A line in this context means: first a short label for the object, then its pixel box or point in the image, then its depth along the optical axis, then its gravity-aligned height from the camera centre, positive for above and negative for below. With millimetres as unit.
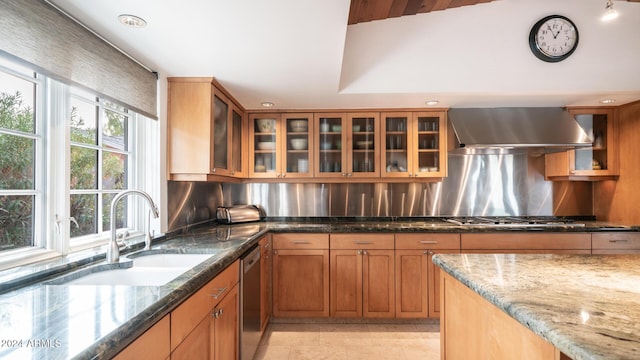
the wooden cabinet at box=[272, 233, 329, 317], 2904 -911
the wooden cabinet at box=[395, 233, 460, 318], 2881 -835
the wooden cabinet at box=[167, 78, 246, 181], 2381 +394
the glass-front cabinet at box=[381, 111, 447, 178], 3223 +376
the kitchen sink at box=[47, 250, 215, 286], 1430 -445
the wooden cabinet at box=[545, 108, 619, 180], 3164 +300
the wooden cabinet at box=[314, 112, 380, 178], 3252 +369
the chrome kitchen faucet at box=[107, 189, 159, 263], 1579 -298
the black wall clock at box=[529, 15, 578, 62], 2609 +1161
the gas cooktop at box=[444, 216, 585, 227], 2930 -385
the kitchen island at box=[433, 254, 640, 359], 796 -375
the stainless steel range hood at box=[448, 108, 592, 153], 2945 +489
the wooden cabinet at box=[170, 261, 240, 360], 1201 -622
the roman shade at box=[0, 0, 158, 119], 1229 +596
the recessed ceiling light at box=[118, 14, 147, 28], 1540 +781
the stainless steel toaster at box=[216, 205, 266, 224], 3148 -324
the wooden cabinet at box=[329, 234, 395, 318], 2891 -857
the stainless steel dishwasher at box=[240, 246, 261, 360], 2016 -829
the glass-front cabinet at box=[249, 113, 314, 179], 3289 +370
